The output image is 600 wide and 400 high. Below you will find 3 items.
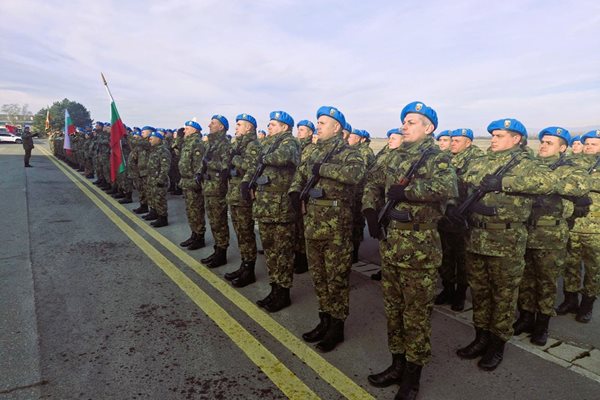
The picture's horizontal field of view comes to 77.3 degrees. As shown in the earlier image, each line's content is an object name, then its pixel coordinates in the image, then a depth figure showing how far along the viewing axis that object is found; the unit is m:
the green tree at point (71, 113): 50.50
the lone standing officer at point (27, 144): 17.20
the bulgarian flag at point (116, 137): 9.09
